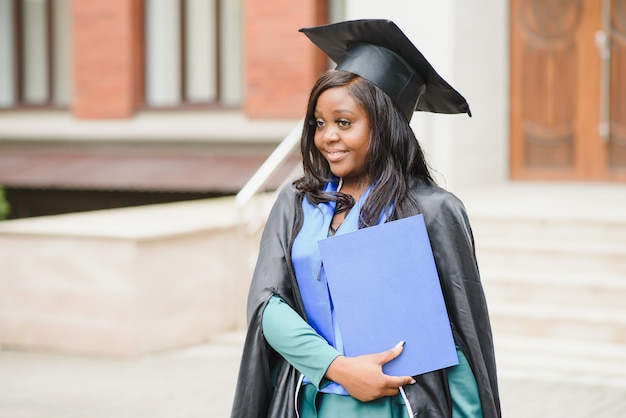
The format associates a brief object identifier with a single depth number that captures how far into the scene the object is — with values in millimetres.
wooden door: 19039
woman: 4846
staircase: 12389
